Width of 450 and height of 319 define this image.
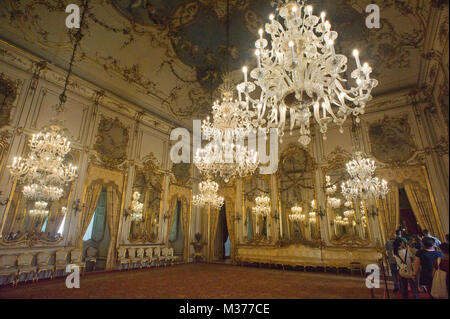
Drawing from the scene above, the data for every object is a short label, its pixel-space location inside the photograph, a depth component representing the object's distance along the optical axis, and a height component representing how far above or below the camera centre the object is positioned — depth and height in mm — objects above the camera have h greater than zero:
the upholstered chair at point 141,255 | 7779 -926
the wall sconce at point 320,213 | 8055 +589
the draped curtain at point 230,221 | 9578 +344
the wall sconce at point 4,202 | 5271 +581
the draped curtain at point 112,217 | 7241 +363
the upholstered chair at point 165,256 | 8469 -1010
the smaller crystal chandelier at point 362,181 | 6035 +1301
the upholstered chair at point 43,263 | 5543 -862
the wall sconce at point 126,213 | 7823 +517
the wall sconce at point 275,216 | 8890 +521
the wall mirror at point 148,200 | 8164 +1058
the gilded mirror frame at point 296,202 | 8094 +1064
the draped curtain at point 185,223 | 9764 +247
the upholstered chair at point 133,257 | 7544 -950
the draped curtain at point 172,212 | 9188 +687
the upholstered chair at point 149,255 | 8078 -936
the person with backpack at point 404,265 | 3459 -548
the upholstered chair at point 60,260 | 5861 -837
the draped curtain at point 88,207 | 6577 +634
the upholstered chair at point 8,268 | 5015 -894
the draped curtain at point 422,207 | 6336 +666
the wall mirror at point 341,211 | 7355 +641
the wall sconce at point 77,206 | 6582 +622
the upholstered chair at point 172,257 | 8656 -1064
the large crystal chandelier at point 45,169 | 4986 +1292
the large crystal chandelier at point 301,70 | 3266 +2341
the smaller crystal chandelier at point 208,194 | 6834 +1042
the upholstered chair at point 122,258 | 7270 -944
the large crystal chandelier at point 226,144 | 5055 +1932
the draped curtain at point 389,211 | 6859 +581
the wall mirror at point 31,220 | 5387 +191
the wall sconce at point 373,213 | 7223 +541
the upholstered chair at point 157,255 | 8273 -963
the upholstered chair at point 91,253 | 7766 -873
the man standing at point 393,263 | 4434 -642
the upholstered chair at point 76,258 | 6184 -810
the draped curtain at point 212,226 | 10139 +131
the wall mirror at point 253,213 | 9016 +717
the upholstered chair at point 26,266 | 5211 -891
